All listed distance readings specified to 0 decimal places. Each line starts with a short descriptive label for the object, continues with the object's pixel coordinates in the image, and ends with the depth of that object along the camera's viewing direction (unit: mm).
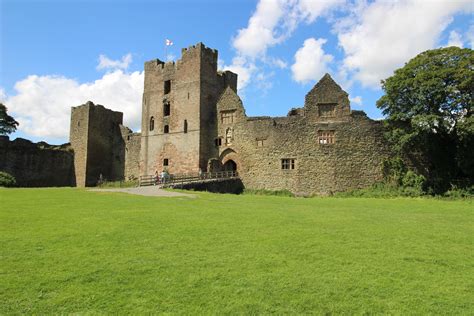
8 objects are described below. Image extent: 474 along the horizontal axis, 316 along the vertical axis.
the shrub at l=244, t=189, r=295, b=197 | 29156
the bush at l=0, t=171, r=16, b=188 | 25616
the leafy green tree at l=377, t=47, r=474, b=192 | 23219
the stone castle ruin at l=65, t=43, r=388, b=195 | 28109
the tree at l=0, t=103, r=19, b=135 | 47906
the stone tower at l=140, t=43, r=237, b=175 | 34844
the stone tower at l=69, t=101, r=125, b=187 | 41469
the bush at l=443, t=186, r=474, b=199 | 23266
